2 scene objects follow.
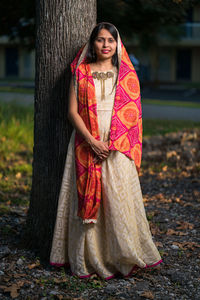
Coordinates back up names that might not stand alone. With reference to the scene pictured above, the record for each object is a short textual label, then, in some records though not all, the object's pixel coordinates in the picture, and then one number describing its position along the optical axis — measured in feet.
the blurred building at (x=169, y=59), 99.81
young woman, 11.29
